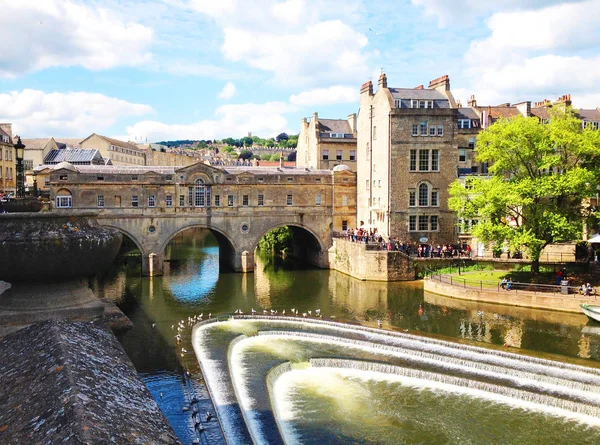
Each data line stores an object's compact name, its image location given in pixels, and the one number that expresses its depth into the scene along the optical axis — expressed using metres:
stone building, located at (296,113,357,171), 60.53
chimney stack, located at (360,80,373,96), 51.12
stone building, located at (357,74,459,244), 46.19
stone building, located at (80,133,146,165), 85.56
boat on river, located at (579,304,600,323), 28.93
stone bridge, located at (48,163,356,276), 45.36
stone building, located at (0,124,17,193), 59.03
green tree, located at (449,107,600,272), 33.72
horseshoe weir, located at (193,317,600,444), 16.03
